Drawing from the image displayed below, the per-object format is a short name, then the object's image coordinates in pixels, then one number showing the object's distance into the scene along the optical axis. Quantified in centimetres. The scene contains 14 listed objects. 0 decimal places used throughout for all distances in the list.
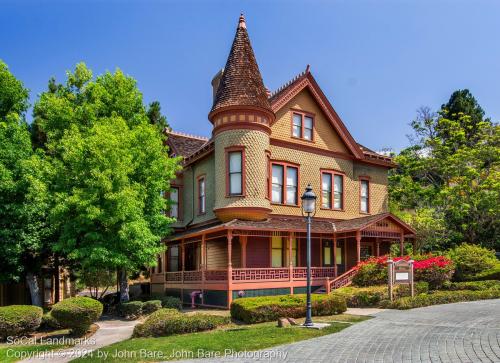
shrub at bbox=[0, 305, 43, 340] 1538
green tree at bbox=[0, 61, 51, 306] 2020
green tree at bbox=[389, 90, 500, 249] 3241
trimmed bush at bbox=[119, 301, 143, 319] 2036
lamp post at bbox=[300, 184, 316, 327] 1427
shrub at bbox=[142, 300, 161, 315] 2084
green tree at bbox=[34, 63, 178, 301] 2012
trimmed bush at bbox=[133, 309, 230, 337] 1422
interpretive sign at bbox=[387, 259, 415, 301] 1886
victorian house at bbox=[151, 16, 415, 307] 2344
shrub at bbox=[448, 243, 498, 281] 2373
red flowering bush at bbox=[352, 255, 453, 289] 2169
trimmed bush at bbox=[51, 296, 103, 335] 1488
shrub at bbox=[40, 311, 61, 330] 1580
